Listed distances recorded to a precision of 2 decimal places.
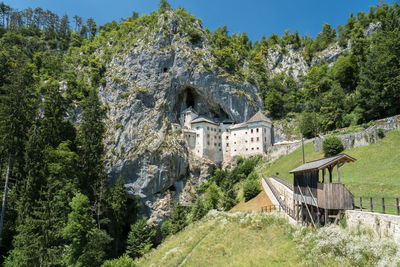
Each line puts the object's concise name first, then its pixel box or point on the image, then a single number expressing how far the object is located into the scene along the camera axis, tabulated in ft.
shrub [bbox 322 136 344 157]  115.54
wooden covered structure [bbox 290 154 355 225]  48.73
